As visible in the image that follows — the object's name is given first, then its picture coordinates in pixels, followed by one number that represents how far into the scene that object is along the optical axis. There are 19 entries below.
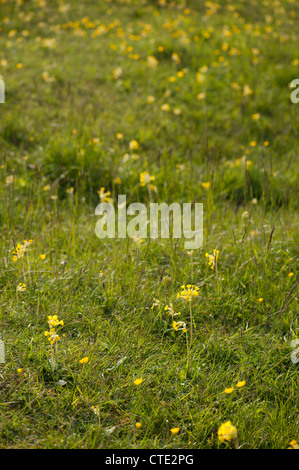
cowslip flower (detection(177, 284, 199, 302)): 4.53
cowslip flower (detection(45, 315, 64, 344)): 4.19
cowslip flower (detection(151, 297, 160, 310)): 5.04
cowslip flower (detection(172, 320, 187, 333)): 4.65
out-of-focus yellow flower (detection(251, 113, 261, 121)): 10.30
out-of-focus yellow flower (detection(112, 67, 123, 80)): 11.20
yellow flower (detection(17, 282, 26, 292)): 4.90
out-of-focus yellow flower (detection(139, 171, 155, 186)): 6.37
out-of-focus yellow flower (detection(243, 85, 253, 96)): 10.84
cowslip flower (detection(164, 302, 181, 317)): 4.72
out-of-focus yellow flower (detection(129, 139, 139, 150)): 8.08
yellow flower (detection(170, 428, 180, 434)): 3.88
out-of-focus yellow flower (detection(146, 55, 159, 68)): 11.37
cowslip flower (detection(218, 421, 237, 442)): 3.57
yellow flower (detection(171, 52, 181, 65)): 11.78
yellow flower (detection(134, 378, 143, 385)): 4.17
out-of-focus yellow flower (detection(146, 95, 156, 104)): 10.41
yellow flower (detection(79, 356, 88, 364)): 4.36
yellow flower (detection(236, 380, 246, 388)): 4.18
